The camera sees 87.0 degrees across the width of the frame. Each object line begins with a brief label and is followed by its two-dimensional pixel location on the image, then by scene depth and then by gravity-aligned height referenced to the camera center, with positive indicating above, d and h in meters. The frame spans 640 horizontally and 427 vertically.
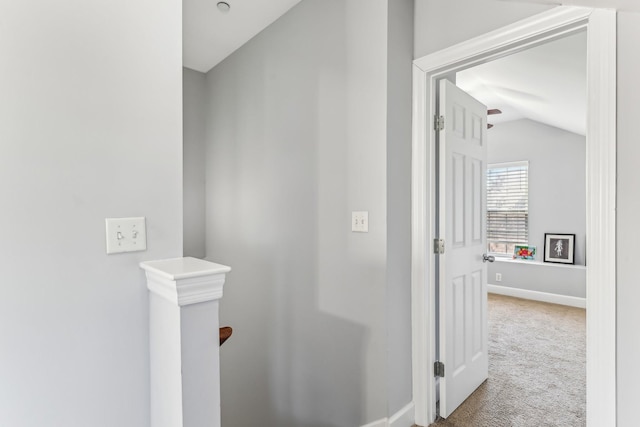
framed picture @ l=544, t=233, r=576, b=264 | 4.67 -0.53
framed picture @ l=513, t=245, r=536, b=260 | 5.09 -0.64
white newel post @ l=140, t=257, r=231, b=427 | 0.94 -0.38
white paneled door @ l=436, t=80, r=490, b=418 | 2.04 -0.24
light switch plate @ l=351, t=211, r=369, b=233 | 1.90 -0.06
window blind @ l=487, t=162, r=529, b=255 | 5.25 +0.07
